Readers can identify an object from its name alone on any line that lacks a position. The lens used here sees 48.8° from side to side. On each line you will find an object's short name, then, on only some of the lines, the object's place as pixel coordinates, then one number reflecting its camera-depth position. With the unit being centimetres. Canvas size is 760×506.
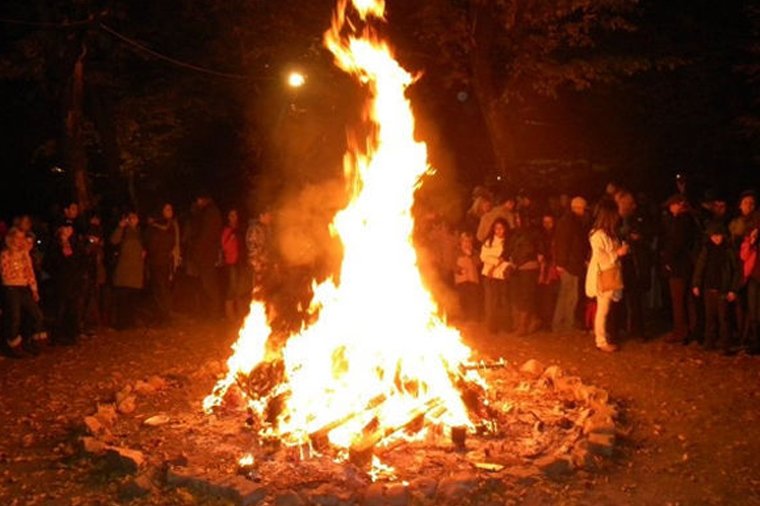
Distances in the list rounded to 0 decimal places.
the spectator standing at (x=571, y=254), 1282
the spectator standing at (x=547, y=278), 1322
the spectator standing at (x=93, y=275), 1350
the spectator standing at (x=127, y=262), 1406
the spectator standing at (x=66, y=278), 1291
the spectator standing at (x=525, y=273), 1303
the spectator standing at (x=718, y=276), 1146
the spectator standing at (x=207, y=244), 1478
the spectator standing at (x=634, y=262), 1245
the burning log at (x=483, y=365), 945
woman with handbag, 1166
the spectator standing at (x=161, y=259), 1440
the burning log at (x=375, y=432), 722
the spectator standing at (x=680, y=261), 1205
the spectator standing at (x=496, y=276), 1313
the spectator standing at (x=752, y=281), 1122
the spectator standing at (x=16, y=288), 1173
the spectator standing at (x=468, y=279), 1382
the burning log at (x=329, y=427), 754
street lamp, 1909
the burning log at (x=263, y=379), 888
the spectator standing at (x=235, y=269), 1464
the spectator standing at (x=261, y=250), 1405
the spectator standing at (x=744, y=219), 1141
